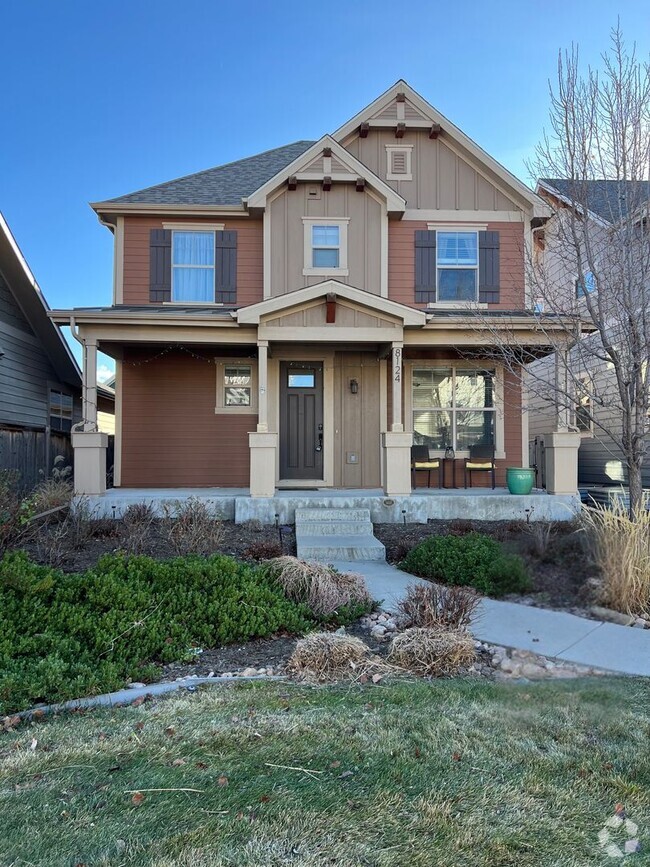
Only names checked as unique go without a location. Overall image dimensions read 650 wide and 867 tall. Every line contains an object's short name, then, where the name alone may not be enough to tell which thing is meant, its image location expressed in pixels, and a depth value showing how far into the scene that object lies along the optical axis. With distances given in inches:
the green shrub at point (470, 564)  181.2
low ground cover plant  143.6
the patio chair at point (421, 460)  428.5
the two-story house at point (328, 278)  433.4
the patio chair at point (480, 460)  431.5
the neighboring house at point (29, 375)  453.7
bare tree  245.1
